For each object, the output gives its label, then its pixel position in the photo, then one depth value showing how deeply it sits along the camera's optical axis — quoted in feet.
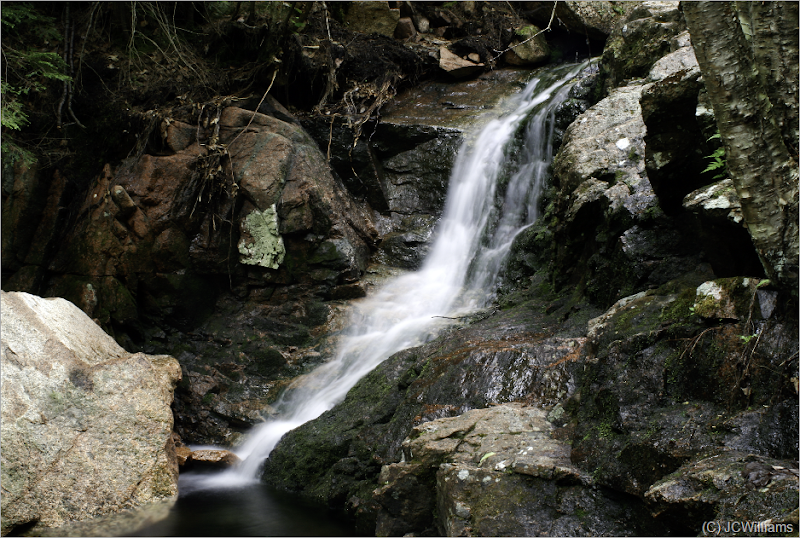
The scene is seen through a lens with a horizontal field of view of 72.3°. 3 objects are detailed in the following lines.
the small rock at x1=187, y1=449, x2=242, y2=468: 20.70
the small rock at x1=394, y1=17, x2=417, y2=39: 45.34
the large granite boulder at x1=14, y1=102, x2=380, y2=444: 27.89
